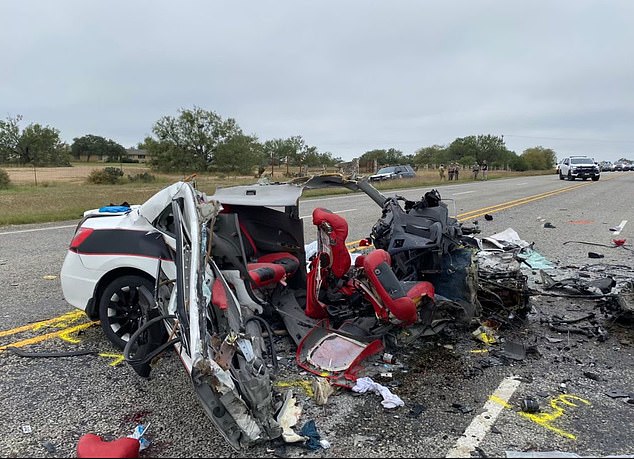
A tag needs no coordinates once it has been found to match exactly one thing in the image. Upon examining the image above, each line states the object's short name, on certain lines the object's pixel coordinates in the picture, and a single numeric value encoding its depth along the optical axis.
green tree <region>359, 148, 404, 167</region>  82.07
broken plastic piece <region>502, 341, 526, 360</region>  4.06
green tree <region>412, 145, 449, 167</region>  97.65
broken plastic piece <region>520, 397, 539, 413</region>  3.18
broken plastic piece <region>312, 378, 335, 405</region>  3.25
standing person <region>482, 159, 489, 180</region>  41.58
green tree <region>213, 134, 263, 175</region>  50.69
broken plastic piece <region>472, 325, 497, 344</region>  4.36
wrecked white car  2.62
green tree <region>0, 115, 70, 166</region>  57.51
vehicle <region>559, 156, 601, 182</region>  35.28
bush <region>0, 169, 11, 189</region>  27.99
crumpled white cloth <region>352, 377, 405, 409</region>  3.24
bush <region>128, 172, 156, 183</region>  38.78
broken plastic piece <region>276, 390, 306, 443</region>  2.74
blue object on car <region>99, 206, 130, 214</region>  4.62
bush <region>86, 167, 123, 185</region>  35.90
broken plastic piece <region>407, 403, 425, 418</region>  3.12
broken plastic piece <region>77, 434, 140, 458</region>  2.25
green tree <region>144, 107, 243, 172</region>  51.31
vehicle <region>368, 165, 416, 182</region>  29.27
